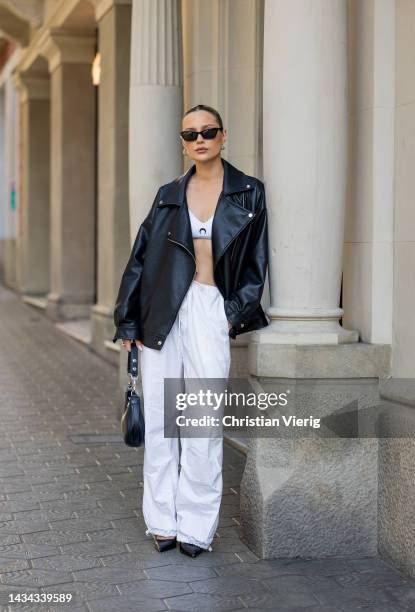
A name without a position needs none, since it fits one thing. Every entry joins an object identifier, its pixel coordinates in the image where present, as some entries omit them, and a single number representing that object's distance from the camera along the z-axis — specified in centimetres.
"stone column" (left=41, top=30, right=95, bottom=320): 1627
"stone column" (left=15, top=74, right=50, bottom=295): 2036
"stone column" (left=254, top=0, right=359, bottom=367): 498
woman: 478
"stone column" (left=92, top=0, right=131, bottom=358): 1134
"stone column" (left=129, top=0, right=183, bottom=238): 733
